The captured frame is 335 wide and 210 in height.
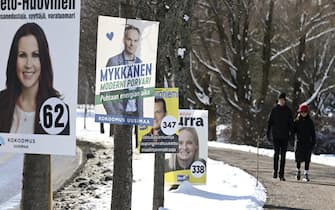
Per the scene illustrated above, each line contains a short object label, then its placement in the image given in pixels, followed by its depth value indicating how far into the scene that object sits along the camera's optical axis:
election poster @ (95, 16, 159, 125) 14.56
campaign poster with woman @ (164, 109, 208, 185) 24.97
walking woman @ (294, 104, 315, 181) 28.70
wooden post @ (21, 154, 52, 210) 12.03
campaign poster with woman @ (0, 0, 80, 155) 10.27
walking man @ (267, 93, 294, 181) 28.33
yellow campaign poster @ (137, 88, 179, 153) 19.12
